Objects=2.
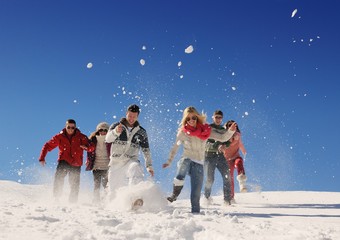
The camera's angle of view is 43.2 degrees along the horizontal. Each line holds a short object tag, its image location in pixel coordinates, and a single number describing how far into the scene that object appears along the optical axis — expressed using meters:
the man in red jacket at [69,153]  9.67
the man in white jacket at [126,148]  7.80
